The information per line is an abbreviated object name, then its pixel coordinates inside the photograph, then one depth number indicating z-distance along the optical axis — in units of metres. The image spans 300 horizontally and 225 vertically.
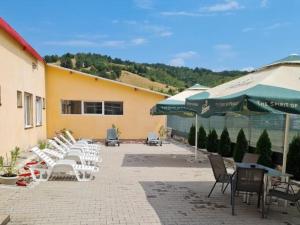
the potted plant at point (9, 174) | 6.15
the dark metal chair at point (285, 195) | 4.52
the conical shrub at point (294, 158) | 7.32
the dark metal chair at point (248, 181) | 4.68
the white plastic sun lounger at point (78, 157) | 8.08
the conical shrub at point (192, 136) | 14.69
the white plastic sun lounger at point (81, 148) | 9.42
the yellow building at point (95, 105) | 15.60
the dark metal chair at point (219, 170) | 5.59
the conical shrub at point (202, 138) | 13.64
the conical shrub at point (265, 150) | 8.39
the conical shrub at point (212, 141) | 12.35
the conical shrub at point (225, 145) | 11.08
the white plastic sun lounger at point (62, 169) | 6.80
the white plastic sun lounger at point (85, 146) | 10.23
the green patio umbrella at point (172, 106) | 9.54
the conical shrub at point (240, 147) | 9.71
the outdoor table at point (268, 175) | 4.90
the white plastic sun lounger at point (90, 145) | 10.87
